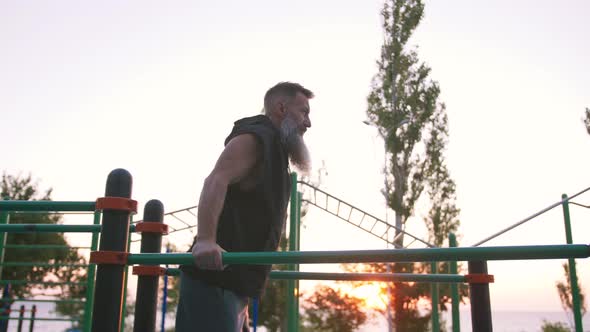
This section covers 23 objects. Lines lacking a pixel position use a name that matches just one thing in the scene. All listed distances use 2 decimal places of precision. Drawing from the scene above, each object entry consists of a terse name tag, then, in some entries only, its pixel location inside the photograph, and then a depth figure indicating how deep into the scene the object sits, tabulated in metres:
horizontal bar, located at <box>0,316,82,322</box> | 6.59
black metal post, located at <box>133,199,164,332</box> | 2.64
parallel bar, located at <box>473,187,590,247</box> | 6.66
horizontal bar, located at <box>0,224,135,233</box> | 3.04
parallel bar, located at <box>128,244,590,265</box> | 1.58
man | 1.98
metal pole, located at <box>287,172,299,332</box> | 5.09
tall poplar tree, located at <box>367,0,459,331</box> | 21.00
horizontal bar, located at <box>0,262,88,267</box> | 6.12
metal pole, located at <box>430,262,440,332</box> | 5.69
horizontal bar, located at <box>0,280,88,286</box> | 5.63
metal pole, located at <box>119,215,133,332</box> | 2.06
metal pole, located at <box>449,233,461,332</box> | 4.93
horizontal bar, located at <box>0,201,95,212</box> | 2.78
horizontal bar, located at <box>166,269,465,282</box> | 3.42
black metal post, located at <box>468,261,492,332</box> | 2.87
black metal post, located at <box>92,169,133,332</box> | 1.96
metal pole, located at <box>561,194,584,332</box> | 5.78
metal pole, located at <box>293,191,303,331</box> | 5.17
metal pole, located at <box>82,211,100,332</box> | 4.89
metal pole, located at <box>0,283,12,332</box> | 4.80
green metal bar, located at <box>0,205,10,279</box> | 4.35
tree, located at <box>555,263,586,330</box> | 20.49
